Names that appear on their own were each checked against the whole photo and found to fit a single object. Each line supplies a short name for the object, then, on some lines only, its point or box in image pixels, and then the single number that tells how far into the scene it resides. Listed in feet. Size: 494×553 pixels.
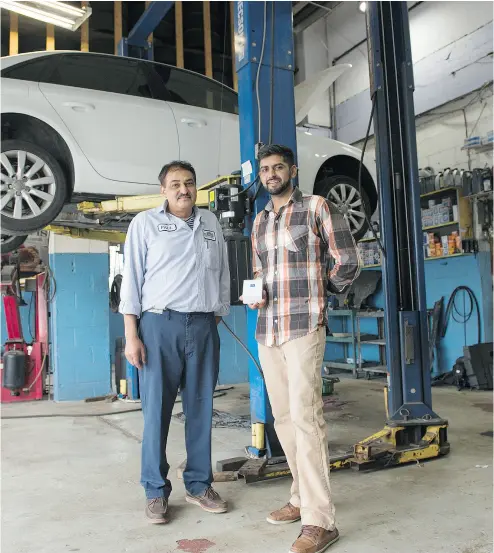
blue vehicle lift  9.92
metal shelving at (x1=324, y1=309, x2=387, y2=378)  24.27
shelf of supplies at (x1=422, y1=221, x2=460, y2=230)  22.51
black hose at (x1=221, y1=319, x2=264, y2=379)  9.87
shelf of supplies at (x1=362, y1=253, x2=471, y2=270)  22.38
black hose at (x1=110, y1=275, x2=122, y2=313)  21.49
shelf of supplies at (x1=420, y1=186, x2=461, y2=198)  22.50
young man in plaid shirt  6.43
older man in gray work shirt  7.38
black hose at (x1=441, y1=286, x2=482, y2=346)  22.13
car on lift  11.45
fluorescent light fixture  14.32
